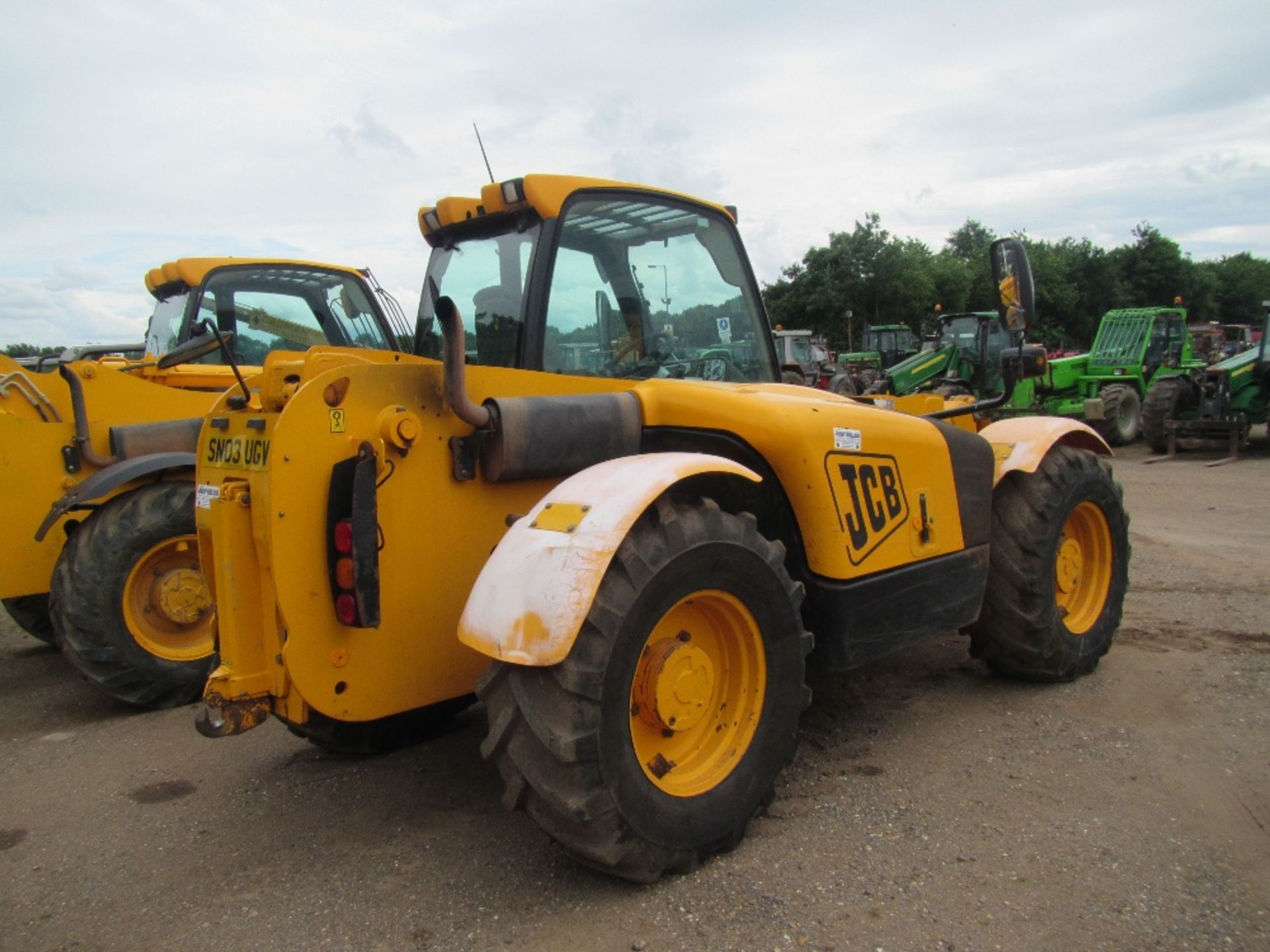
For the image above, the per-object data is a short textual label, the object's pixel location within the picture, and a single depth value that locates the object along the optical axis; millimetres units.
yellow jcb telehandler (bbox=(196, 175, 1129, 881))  2574
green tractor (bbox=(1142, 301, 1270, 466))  14547
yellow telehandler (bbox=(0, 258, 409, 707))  4621
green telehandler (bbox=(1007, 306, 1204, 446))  17547
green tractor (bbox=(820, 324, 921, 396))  25156
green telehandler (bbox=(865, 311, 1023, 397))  18609
